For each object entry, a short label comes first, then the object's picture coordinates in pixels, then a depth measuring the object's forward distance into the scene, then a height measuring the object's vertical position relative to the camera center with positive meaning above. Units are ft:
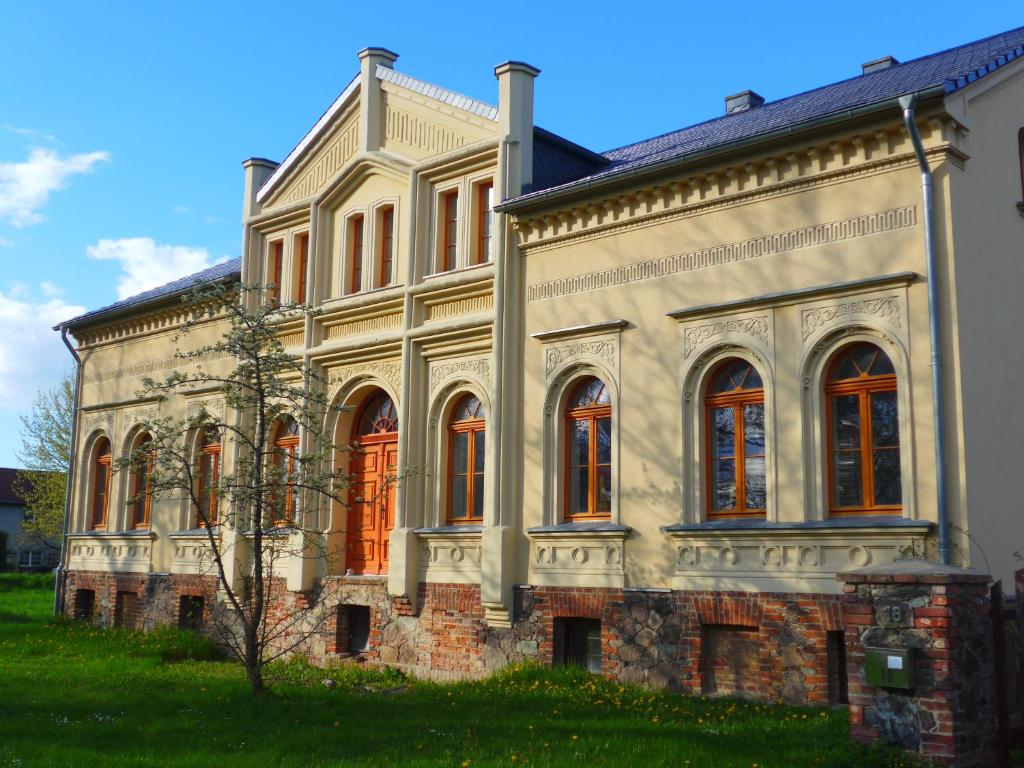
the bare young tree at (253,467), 44.16 +4.31
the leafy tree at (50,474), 152.15 +11.52
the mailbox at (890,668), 29.45 -2.67
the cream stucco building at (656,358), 40.57 +8.81
